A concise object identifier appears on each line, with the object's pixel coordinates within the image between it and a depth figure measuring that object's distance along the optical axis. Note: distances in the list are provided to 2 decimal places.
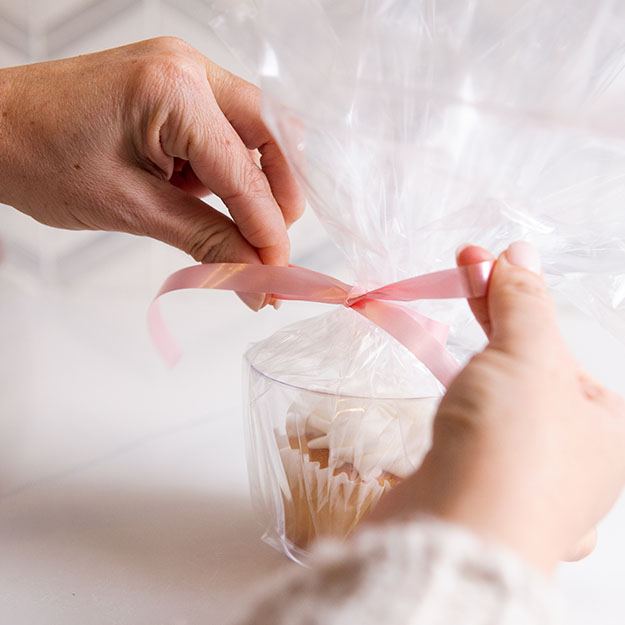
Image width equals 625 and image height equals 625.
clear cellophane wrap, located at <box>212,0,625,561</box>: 0.49
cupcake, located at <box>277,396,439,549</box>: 0.55
